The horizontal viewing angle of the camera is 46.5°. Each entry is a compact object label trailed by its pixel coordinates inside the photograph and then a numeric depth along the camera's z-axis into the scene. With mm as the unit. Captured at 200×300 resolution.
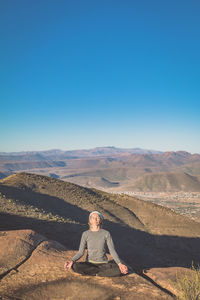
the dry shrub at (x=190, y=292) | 5168
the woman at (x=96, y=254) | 6203
